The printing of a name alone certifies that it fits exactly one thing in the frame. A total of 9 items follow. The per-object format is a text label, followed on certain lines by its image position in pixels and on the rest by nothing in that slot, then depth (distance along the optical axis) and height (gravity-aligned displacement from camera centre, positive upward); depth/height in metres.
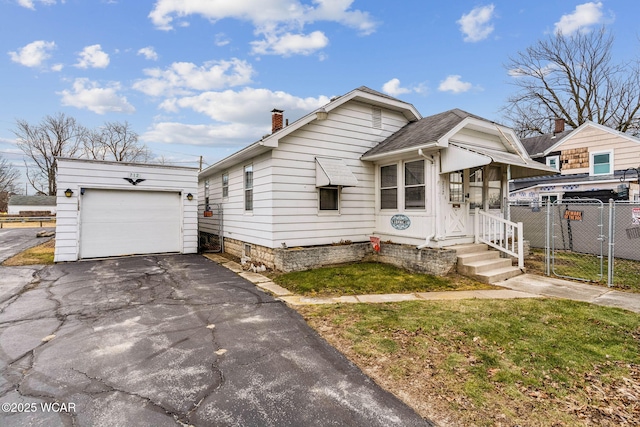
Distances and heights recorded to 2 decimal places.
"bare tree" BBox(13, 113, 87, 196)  40.69 +9.67
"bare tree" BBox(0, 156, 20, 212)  50.78 +5.72
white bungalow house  7.95 +0.96
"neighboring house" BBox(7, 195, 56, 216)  47.97 +1.18
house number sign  8.57 -0.28
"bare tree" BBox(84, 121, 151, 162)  41.44 +9.82
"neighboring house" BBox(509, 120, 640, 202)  13.26 +2.17
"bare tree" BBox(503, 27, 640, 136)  23.14 +10.43
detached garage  9.77 +0.11
